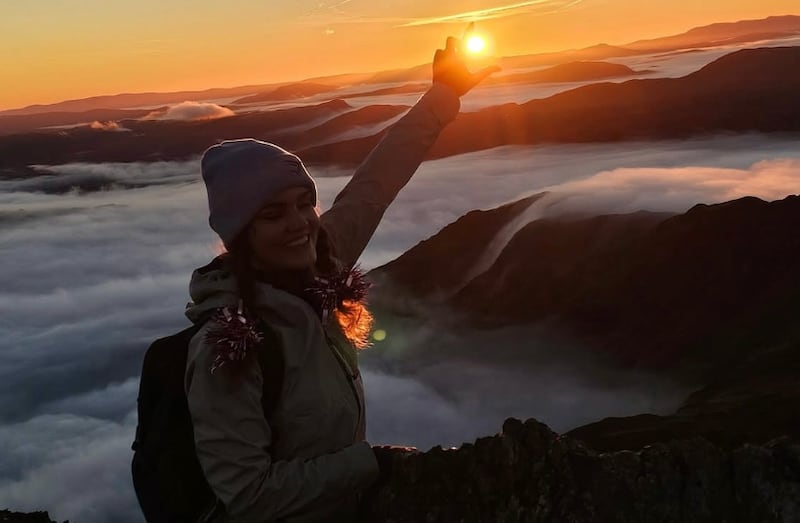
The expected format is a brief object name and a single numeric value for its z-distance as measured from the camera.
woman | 3.11
